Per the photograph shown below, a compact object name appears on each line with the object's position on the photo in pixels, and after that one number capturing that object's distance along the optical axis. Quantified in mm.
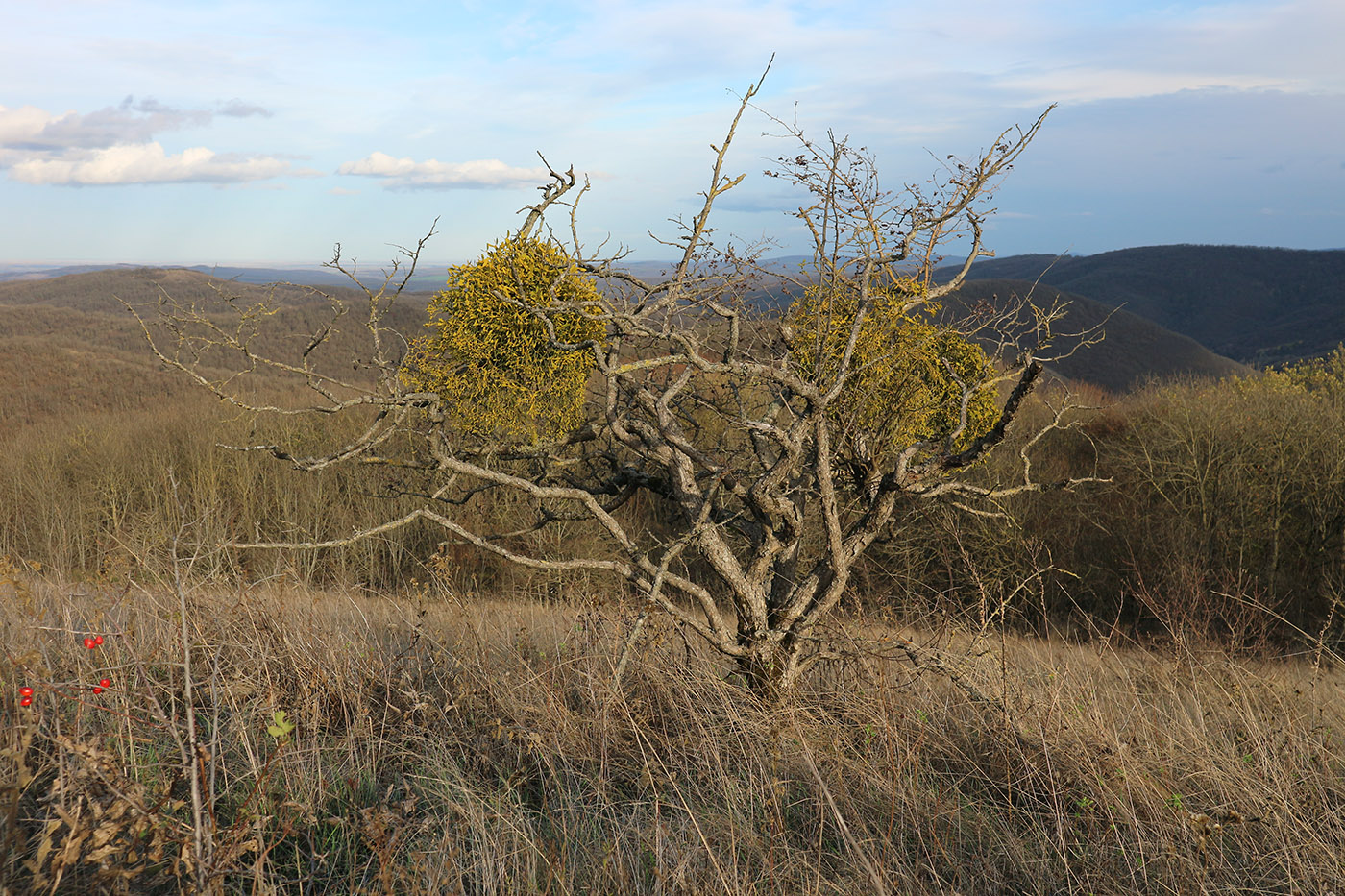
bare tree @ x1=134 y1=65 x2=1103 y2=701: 3760
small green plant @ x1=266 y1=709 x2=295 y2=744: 2645
